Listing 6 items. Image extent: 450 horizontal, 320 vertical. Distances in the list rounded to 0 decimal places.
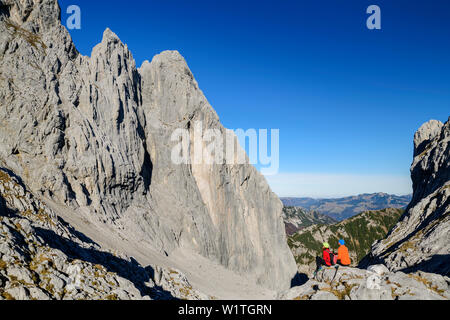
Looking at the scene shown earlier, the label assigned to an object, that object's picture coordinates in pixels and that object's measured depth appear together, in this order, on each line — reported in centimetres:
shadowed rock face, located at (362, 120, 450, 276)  3247
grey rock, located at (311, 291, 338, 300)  1357
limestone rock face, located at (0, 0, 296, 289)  3881
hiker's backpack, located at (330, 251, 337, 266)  1903
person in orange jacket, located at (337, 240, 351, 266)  1733
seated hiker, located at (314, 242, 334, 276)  1892
